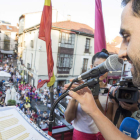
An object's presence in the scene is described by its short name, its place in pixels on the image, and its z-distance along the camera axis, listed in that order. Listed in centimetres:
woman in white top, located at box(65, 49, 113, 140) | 158
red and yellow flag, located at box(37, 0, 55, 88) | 310
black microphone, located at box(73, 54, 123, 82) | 102
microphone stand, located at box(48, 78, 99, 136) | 106
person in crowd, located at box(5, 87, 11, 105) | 666
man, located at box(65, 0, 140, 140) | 73
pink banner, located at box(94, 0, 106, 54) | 295
